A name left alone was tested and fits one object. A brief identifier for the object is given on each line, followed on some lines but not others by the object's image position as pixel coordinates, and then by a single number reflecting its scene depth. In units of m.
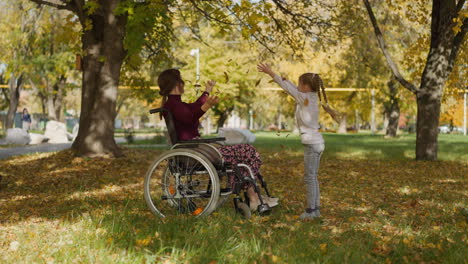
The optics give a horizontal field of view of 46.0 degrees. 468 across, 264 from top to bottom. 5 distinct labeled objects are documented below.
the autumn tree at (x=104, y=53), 12.82
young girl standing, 5.54
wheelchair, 4.99
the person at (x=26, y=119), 28.95
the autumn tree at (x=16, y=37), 27.45
